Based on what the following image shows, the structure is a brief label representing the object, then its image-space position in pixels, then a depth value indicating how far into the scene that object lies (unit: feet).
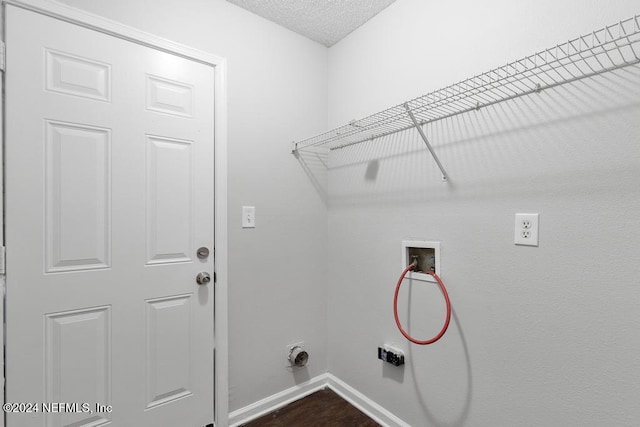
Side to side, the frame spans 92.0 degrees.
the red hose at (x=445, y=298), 4.35
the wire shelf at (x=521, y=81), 3.24
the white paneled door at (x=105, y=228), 3.93
